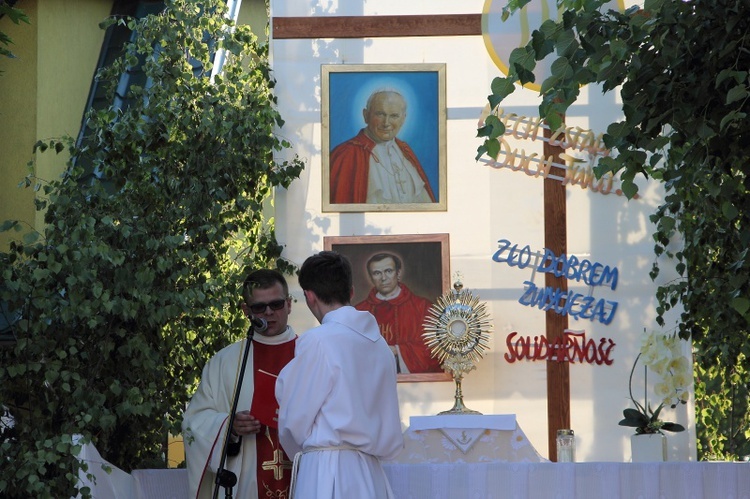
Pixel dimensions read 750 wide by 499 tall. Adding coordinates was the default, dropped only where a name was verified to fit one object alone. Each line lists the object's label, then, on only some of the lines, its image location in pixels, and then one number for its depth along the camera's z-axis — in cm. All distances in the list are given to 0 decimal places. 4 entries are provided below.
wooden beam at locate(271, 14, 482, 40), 1637
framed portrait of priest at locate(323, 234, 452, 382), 1591
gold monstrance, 1558
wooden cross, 1617
